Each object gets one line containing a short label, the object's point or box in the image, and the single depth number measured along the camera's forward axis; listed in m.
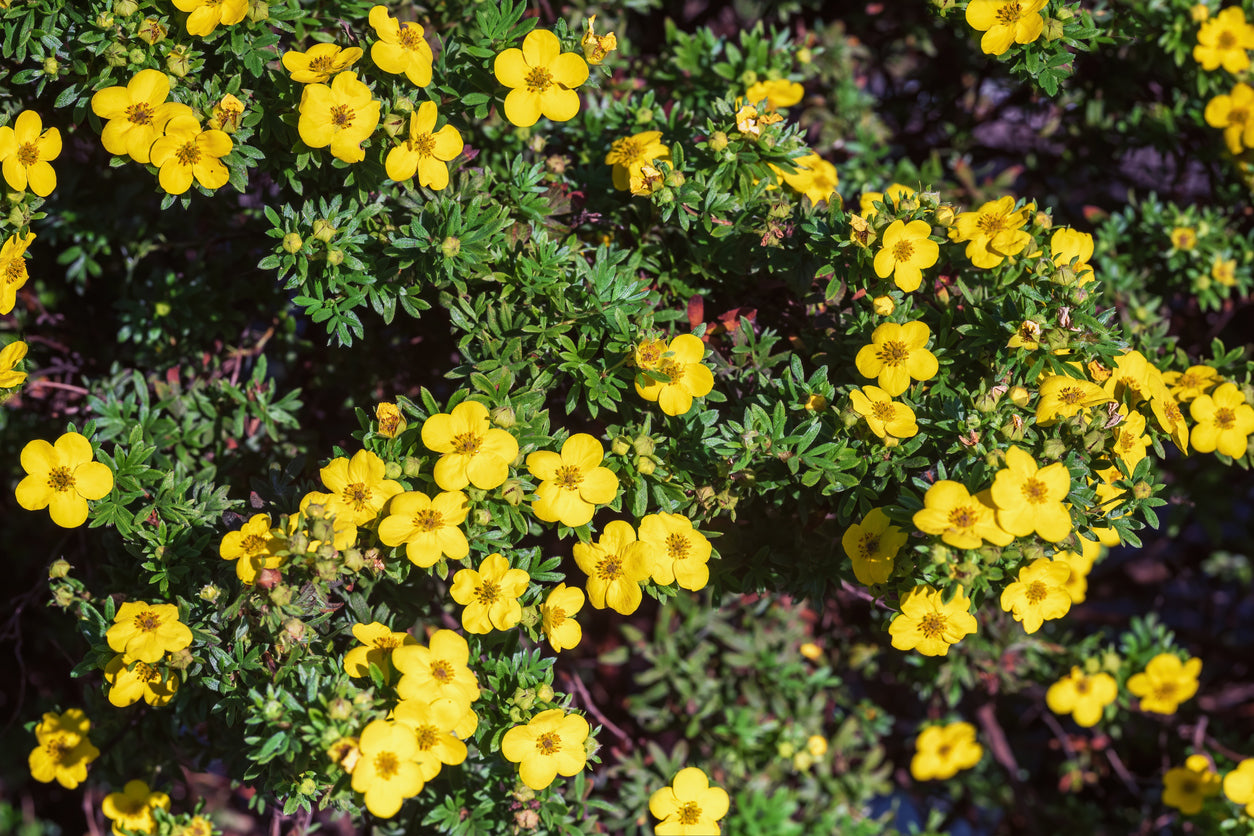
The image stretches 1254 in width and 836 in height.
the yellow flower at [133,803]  0.94
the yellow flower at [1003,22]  0.90
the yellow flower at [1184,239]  1.01
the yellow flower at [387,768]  0.83
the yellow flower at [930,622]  0.85
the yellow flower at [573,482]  0.86
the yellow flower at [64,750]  0.93
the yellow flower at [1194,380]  0.92
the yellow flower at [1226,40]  0.99
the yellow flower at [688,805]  0.90
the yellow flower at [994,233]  0.88
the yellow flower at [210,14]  0.87
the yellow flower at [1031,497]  0.83
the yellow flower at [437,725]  0.84
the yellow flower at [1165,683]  1.04
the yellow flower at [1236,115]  1.00
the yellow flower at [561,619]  0.87
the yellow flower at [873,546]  0.85
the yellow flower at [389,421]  0.86
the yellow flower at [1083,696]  1.04
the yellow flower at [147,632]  0.86
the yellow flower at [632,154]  0.91
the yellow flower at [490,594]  0.86
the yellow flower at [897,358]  0.86
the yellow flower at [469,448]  0.85
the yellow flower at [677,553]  0.86
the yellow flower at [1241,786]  0.98
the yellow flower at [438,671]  0.84
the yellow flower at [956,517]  0.83
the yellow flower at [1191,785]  1.02
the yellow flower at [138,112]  0.86
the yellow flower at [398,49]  0.86
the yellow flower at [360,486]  0.85
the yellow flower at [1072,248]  0.89
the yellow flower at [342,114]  0.86
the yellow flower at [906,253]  0.87
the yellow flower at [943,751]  1.09
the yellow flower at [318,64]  0.86
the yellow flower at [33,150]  0.87
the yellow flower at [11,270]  0.87
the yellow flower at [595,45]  0.89
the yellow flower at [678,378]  0.87
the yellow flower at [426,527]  0.85
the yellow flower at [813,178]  0.93
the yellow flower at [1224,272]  1.01
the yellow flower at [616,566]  0.86
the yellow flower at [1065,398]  0.86
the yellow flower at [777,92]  0.97
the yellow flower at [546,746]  0.86
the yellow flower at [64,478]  0.87
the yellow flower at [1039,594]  0.86
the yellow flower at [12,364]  0.87
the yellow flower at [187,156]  0.86
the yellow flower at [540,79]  0.88
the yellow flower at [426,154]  0.87
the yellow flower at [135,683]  0.87
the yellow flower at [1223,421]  0.90
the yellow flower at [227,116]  0.87
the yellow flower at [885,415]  0.86
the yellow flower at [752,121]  0.90
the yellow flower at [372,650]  0.86
